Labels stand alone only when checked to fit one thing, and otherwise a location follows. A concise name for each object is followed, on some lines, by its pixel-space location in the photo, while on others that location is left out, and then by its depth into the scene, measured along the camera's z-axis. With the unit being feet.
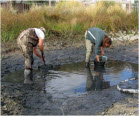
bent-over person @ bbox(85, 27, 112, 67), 21.68
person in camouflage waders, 18.35
